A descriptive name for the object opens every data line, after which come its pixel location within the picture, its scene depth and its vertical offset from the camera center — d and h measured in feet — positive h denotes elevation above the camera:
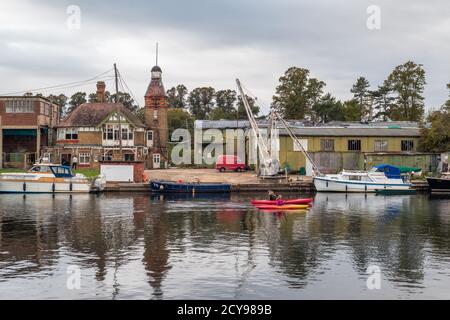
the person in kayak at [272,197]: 162.06 -8.97
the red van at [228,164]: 260.62 +1.57
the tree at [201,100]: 539.29 +67.17
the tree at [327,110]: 407.44 +42.32
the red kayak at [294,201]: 158.10 -10.02
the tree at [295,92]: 388.37 +53.92
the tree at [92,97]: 529.65 +69.97
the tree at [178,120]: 428.97 +37.76
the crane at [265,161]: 232.32 +2.60
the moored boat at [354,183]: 218.18 -6.81
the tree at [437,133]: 251.39 +15.53
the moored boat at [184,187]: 210.38 -7.48
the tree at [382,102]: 414.04 +49.87
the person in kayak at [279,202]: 157.99 -10.23
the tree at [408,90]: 354.54 +50.81
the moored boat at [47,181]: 203.72 -4.90
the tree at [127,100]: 522.47 +65.95
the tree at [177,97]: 561.43 +74.12
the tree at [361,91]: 444.06 +63.71
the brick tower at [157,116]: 286.87 +27.96
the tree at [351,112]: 400.39 +40.97
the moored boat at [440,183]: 221.05 -7.04
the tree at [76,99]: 544.91 +69.84
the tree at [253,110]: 461.86 +50.06
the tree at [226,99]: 531.50 +66.97
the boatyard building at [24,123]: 261.85 +22.39
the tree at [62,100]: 551.59 +69.67
